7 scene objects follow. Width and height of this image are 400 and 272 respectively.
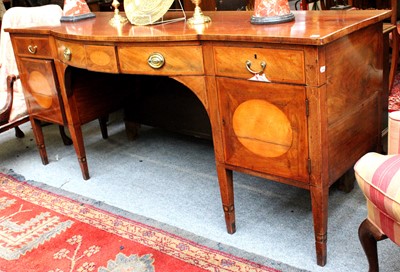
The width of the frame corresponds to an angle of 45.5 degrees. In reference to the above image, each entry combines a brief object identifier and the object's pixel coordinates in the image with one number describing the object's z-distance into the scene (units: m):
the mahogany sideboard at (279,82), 1.43
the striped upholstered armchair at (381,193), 1.21
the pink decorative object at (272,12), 1.62
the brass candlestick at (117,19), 2.19
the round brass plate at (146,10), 1.96
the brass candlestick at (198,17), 1.83
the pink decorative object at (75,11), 2.47
